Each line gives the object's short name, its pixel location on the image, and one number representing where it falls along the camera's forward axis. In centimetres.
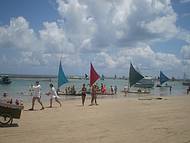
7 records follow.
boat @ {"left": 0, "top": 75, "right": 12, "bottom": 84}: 4133
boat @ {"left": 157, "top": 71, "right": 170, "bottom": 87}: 3860
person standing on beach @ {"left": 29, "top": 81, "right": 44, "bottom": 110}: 942
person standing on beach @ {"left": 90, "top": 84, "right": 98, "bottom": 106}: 1213
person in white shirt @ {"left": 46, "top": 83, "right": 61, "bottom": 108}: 1065
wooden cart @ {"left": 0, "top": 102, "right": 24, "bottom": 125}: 601
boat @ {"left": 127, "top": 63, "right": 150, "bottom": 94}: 2352
